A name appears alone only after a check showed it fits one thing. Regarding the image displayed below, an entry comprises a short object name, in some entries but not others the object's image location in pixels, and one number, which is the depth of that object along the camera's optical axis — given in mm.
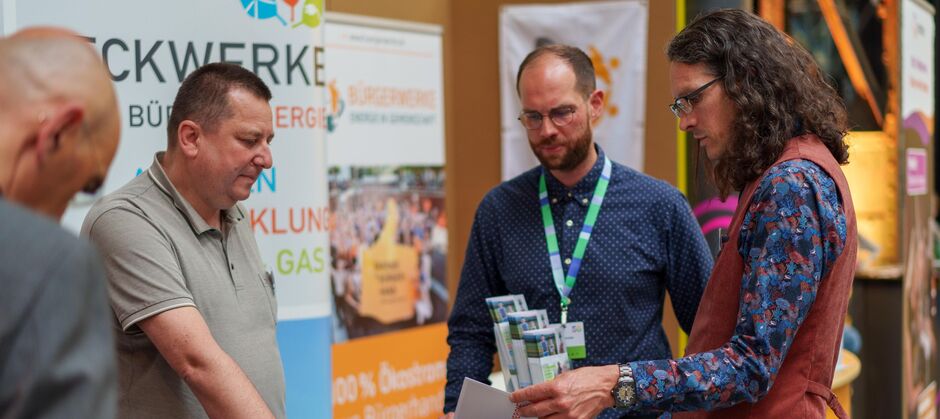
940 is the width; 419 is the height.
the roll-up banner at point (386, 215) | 4328
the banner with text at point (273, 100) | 2658
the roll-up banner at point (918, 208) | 5906
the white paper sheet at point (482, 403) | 2092
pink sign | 5953
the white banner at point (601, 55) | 4441
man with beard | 2582
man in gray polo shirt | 1974
